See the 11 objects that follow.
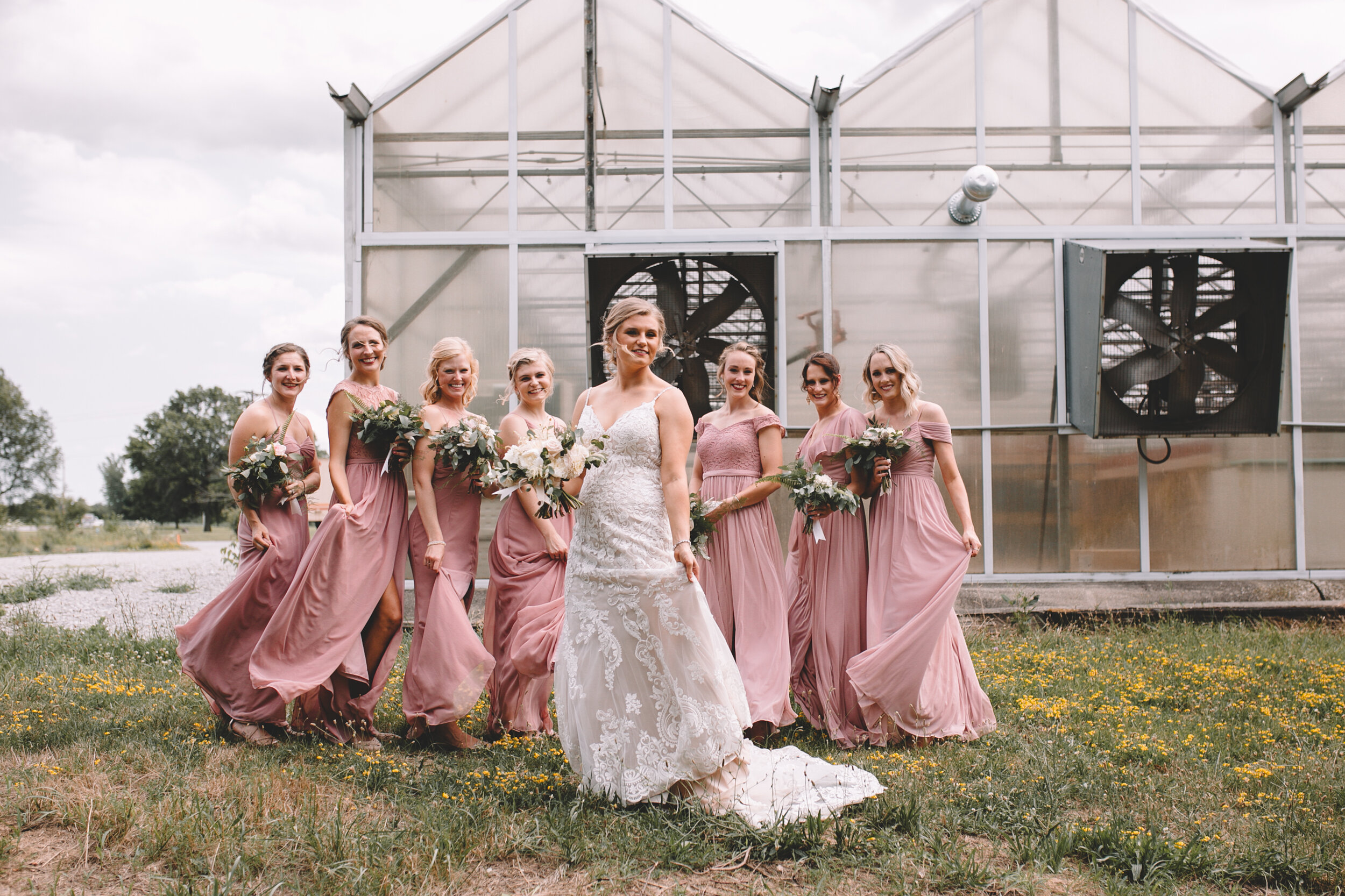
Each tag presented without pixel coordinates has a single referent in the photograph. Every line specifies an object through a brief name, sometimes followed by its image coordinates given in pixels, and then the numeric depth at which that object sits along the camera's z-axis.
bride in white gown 3.39
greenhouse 8.38
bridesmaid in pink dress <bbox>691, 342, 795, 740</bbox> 4.64
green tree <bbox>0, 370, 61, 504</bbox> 51.16
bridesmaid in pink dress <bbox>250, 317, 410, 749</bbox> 4.27
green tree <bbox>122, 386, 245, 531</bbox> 61.53
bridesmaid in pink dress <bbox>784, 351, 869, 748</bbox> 4.84
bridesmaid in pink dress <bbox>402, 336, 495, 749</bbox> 4.28
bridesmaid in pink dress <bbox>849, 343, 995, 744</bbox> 4.52
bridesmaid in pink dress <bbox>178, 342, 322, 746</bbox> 4.37
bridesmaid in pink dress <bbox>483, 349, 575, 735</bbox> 4.63
